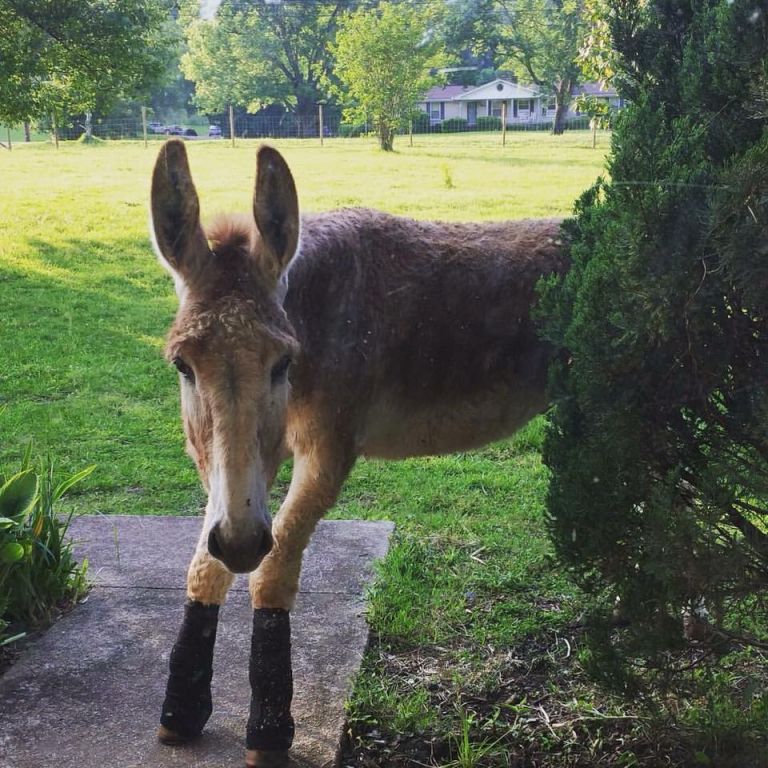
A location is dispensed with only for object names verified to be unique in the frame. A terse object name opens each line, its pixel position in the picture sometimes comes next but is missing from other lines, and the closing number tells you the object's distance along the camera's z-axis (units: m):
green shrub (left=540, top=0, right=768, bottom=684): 2.00
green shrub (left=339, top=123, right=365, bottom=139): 35.56
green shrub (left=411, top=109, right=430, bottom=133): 32.66
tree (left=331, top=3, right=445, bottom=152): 31.27
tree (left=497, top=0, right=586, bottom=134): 33.41
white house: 45.66
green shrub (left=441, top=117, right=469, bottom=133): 38.78
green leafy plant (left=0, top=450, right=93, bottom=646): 3.46
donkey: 2.34
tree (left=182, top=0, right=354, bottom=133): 46.22
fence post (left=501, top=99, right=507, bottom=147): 30.50
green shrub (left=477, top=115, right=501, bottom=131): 40.23
